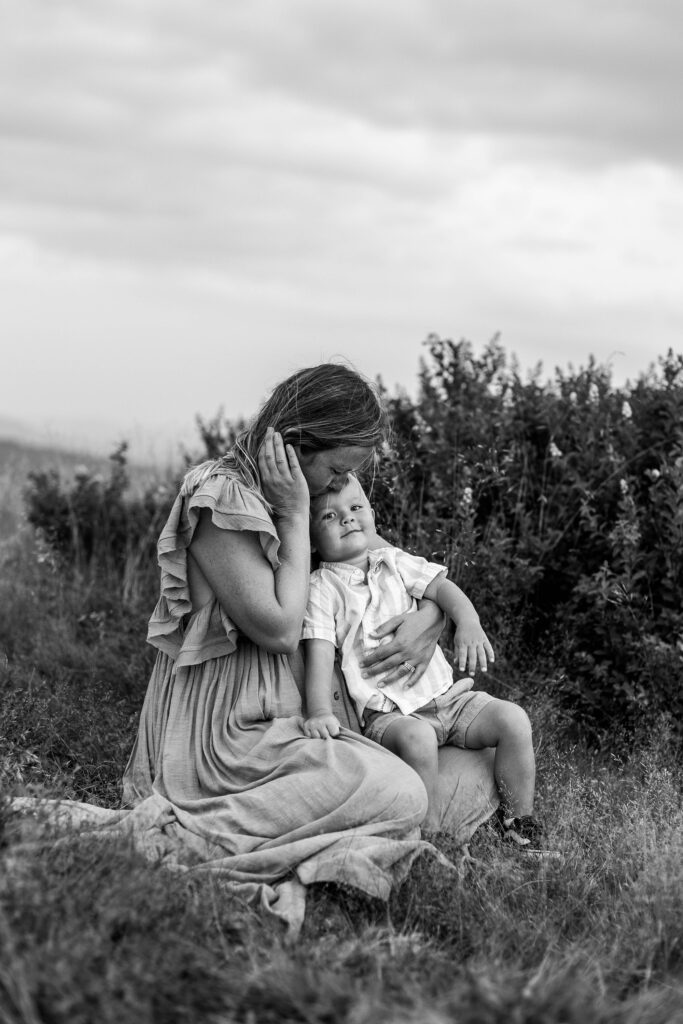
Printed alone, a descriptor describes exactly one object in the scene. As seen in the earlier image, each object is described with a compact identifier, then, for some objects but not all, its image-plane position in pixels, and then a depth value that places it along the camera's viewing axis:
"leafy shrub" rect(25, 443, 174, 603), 8.62
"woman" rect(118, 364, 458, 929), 4.04
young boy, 4.47
